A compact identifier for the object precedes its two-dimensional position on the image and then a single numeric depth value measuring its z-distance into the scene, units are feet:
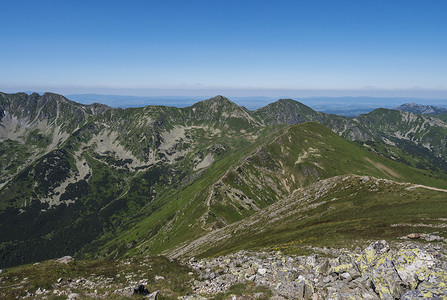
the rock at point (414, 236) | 151.02
